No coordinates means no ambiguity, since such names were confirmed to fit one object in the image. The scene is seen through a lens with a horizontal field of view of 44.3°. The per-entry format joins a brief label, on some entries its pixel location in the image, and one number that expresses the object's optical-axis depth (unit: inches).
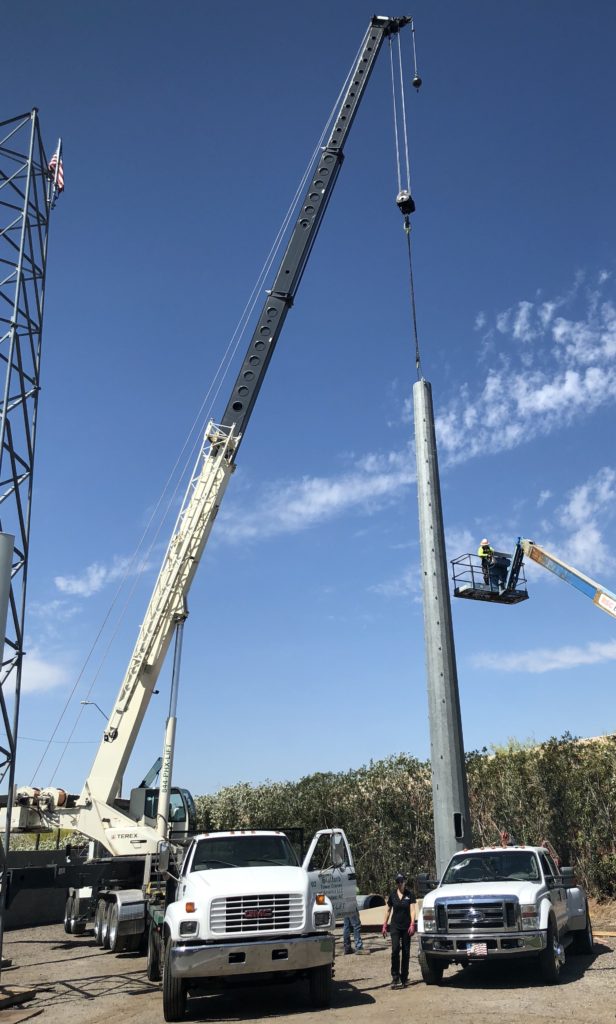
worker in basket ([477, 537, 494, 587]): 800.9
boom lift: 784.3
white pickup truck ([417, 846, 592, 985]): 395.2
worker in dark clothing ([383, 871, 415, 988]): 422.6
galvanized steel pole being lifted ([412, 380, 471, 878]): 599.8
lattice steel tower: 555.2
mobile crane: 693.3
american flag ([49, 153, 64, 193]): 696.4
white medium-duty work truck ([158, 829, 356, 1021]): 346.0
